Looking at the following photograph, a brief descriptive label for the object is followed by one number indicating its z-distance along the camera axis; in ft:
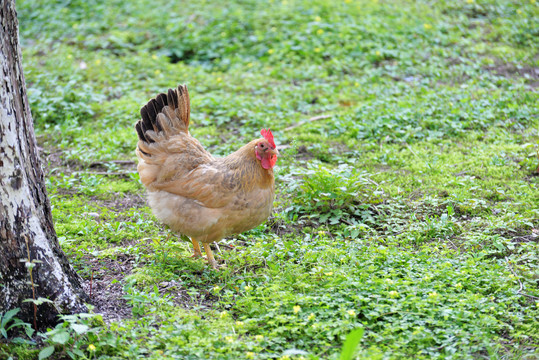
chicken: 30.68
